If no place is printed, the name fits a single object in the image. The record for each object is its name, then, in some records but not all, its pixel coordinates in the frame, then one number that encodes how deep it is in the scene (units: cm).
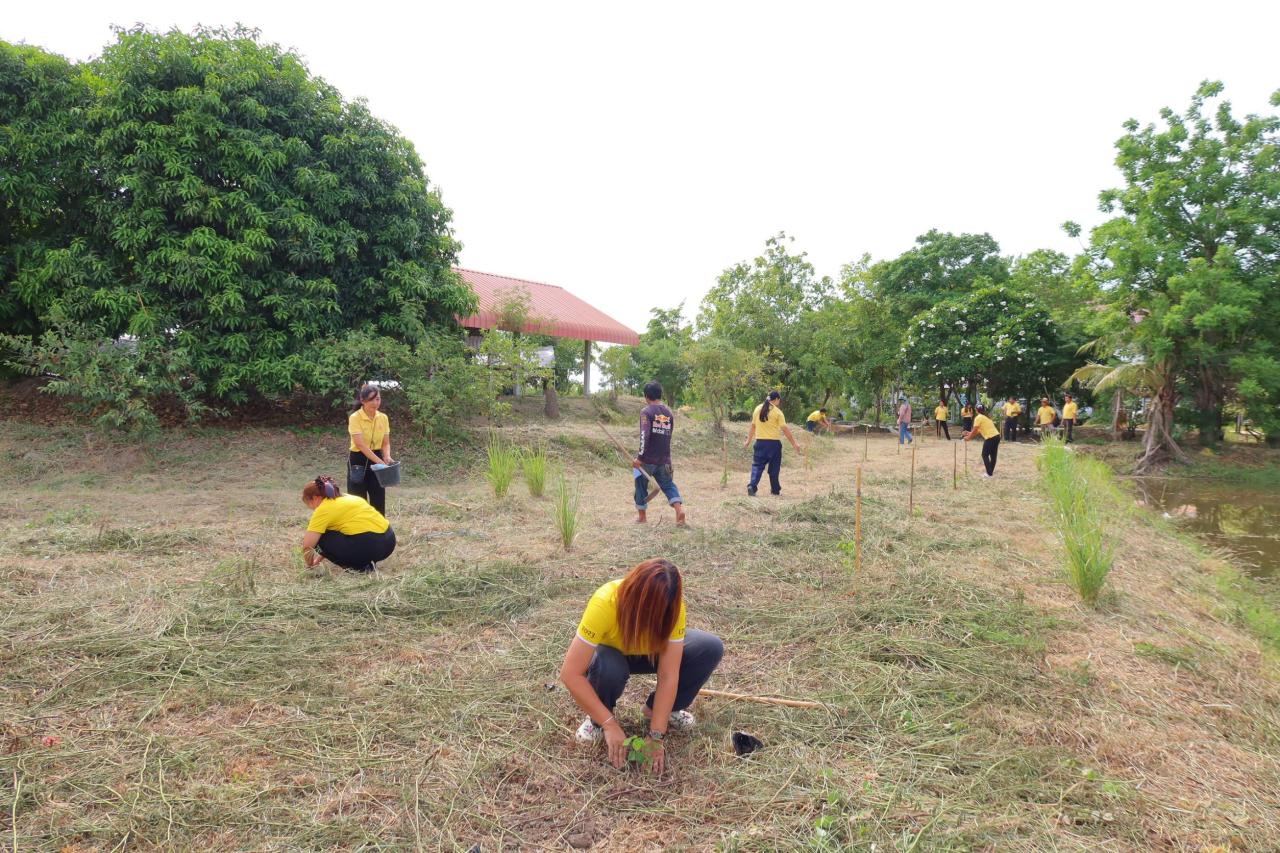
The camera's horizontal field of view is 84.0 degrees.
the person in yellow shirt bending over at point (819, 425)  1686
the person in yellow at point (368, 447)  570
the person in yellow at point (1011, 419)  1817
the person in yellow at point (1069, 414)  1947
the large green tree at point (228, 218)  962
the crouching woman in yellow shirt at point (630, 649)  238
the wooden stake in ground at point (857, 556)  454
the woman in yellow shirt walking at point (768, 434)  823
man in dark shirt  649
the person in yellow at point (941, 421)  2038
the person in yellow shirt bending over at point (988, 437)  1046
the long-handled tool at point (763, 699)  298
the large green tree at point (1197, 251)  1338
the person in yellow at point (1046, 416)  1795
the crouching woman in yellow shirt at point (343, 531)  459
